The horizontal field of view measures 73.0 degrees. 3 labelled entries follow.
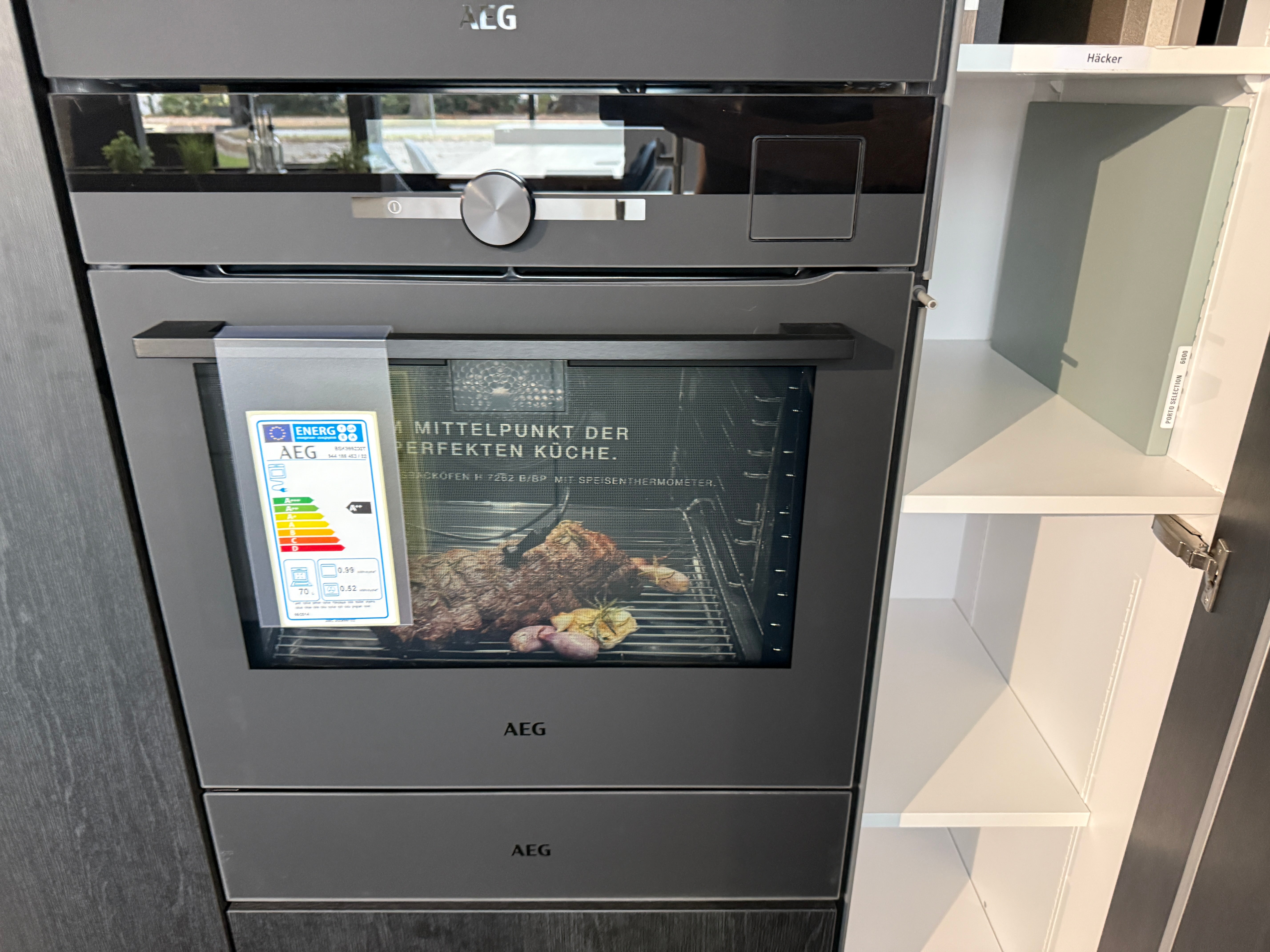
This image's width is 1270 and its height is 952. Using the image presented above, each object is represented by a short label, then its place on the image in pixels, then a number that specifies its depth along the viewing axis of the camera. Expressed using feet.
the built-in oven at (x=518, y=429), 2.13
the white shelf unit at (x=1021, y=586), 2.55
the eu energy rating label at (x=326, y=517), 2.37
